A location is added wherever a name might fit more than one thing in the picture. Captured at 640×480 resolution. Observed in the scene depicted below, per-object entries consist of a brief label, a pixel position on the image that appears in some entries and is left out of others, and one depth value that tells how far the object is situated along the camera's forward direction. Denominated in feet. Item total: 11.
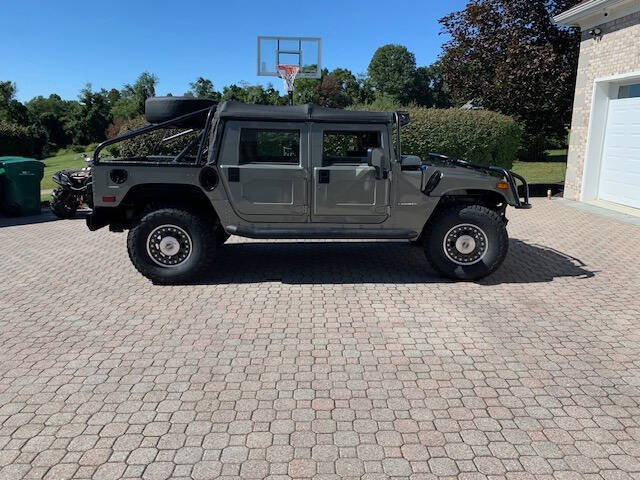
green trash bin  35.65
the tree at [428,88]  272.41
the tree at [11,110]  146.92
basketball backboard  57.31
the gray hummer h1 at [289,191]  19.34
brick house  35.53
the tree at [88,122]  169.99
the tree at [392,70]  289.74
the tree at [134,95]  179.93
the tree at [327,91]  192.54
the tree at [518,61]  51.55
